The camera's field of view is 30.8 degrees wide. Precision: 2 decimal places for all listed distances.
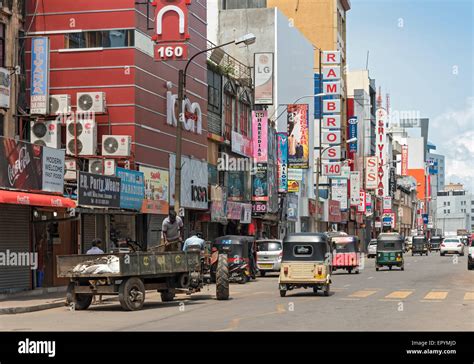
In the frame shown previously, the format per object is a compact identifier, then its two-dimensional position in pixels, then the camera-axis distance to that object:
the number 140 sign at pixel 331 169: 78.75
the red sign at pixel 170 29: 34.59
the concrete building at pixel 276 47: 67.06
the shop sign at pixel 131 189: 32.78
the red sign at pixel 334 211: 84.47
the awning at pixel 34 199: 24.73
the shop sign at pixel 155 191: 36.25
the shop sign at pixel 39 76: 31.73
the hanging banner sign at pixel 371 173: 113.13
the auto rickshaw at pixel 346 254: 45.64
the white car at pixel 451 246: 80.19
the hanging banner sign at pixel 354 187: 99.19
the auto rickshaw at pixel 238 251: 35.69
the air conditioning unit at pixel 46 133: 33.09
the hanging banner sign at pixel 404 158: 169.02
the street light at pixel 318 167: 60.93
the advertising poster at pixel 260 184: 54.00
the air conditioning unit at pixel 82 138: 33.66
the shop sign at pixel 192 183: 40.44
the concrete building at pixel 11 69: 30.50
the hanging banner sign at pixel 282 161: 60.38
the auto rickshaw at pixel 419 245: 85.69
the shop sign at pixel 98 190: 28.56
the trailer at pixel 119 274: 21.62
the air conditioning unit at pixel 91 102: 34.12
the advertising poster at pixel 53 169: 27.81
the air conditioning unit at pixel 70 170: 31.83
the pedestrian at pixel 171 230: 25.81
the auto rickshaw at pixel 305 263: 26.81
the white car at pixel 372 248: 77.68
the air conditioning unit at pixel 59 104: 33.31
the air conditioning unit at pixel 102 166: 32.71
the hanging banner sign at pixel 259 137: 54.03
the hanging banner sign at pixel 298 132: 65.69
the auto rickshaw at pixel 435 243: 101.81
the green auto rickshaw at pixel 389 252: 47.59
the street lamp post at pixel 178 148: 29.36
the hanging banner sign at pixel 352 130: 102.50
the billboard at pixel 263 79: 54.56
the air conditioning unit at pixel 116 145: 33.91
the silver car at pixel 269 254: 41.59
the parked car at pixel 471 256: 45.86
